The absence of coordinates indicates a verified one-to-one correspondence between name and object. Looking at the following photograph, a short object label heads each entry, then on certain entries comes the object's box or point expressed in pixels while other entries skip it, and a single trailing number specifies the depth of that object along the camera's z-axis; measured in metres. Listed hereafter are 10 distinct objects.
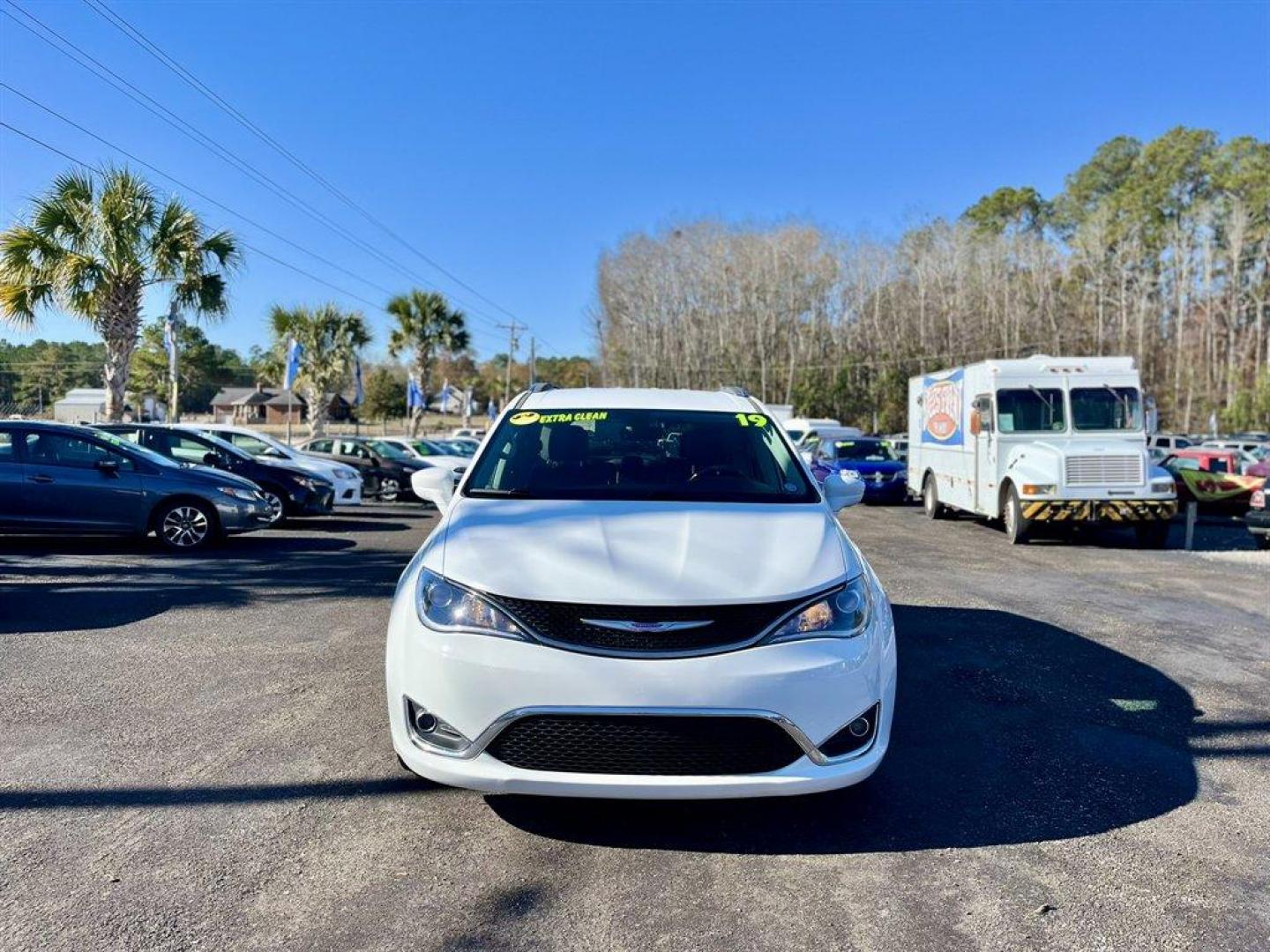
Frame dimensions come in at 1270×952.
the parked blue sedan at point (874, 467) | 22.38
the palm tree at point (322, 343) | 34.44
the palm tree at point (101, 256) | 17.05
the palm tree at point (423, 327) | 38.59
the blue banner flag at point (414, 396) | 38.94
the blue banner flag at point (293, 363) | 31.38
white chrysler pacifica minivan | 3.01
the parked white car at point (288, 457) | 15.82
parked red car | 16.66
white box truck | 13.05
